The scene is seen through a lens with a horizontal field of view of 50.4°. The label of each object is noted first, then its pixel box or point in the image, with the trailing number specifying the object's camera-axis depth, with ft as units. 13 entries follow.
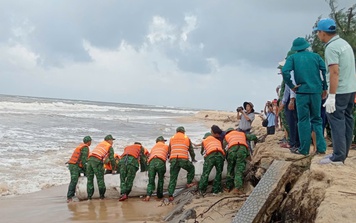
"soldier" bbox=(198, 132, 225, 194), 28.12
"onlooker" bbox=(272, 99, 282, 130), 39.78
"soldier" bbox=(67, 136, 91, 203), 32.40
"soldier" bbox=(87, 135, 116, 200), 31.73
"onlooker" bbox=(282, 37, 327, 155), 18.62
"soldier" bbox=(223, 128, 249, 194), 27.10
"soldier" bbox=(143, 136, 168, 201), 30.25
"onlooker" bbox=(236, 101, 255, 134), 34.09
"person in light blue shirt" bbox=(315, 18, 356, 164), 15.47
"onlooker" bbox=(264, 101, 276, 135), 39.27
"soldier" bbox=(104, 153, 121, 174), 34.12
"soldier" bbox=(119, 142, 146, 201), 31.09
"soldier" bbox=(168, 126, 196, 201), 29.58
